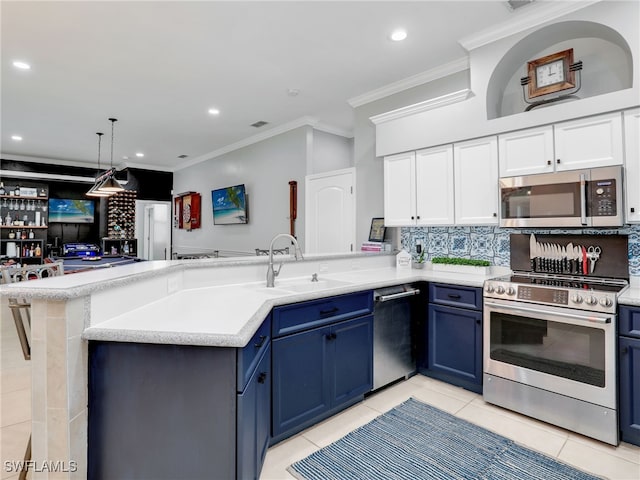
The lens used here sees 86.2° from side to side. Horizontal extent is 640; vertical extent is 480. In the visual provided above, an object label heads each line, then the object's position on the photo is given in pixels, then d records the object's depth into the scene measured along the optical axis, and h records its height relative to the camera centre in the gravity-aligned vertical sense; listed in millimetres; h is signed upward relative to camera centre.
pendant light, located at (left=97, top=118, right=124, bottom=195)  5566 +973
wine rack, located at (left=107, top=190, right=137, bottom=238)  8570 +737
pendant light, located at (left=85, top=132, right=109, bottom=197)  5720 +944
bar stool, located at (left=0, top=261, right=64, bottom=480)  1614 -297
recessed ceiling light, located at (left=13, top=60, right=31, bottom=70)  3516 +1876
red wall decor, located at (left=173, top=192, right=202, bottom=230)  7746 +788
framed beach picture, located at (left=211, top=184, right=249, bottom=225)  6293 +747
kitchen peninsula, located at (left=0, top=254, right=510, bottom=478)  1342 -352
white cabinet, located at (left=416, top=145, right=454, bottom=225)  3242 +554
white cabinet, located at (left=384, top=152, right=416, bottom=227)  3516 +563
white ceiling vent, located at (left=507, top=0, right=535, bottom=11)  2607 +1842
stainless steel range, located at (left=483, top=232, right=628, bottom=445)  2100 -727
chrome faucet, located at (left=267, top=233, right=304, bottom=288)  2508 -217
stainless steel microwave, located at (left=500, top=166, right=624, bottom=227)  2344 +323
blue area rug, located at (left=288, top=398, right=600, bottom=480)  1849 -1247
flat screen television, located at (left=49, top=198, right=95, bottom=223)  8070 +823
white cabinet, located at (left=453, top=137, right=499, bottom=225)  2961 +547
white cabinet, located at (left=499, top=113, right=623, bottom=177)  2379 +725
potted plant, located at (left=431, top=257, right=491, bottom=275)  3098 -212
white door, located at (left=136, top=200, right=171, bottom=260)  8719 +361
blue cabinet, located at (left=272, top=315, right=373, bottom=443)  1993 -837
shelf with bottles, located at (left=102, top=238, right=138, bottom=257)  8453 -46
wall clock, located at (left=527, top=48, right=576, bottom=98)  2674 +1366
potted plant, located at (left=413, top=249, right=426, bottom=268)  3564 -200
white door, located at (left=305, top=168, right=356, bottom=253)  4504 +440
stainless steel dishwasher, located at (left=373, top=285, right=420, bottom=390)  2664 -745
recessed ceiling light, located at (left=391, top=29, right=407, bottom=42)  2975 +1838
